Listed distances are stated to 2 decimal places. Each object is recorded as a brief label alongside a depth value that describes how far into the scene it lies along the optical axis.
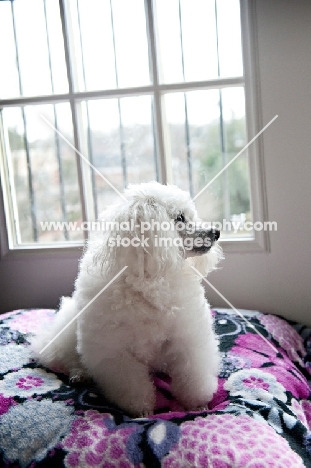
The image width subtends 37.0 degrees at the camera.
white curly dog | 1.43
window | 2.31
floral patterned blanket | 1.21
